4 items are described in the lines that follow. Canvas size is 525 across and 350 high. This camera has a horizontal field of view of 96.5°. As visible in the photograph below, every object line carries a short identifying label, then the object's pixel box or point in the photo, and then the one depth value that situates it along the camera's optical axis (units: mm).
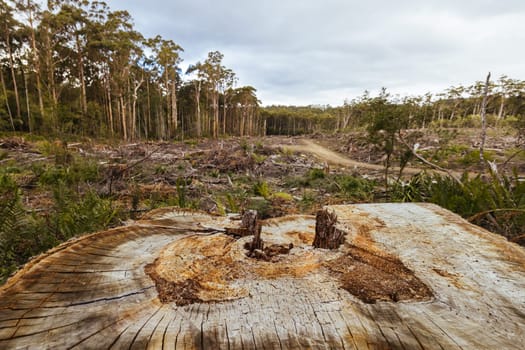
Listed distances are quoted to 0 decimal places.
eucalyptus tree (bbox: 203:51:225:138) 29066
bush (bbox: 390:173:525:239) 2631
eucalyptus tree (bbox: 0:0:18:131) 17031
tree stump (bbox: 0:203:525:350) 683
